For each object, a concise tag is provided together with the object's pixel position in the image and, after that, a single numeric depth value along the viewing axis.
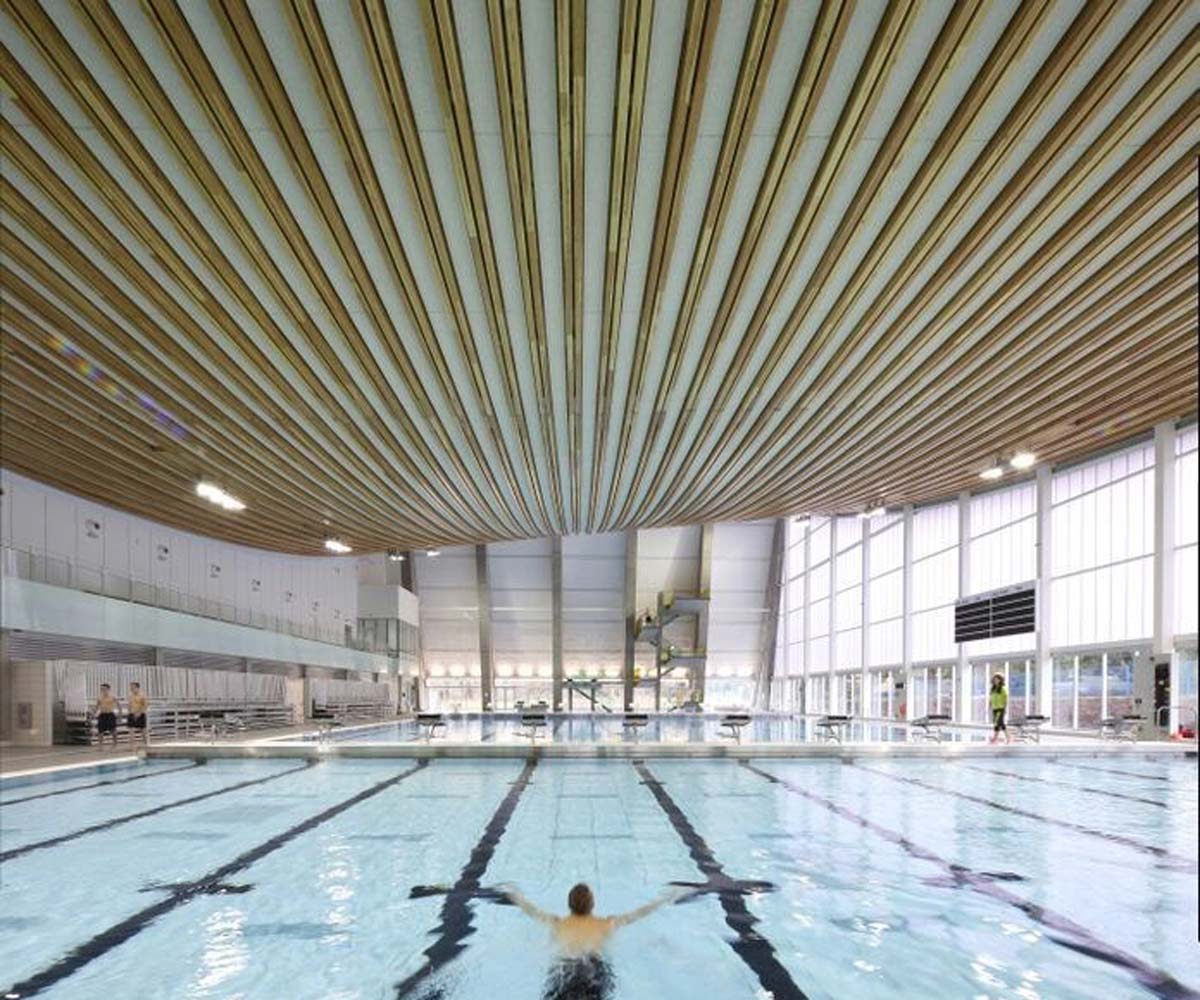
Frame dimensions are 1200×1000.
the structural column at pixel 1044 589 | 19.03
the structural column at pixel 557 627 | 32.33
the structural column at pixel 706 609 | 32.34
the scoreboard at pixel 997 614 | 19.29
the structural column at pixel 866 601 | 27.55
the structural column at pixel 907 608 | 24.80
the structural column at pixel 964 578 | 22.09
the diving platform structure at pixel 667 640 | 31.05
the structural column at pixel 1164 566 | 15.15
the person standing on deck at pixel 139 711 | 13.54
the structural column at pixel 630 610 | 31.84
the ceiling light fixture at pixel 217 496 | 12.69
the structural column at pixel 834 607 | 29.88
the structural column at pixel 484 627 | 33.22
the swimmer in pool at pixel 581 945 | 4.36
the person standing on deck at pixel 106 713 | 13.45
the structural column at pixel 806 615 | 32.16
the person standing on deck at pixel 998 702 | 15.29
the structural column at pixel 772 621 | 34.31
